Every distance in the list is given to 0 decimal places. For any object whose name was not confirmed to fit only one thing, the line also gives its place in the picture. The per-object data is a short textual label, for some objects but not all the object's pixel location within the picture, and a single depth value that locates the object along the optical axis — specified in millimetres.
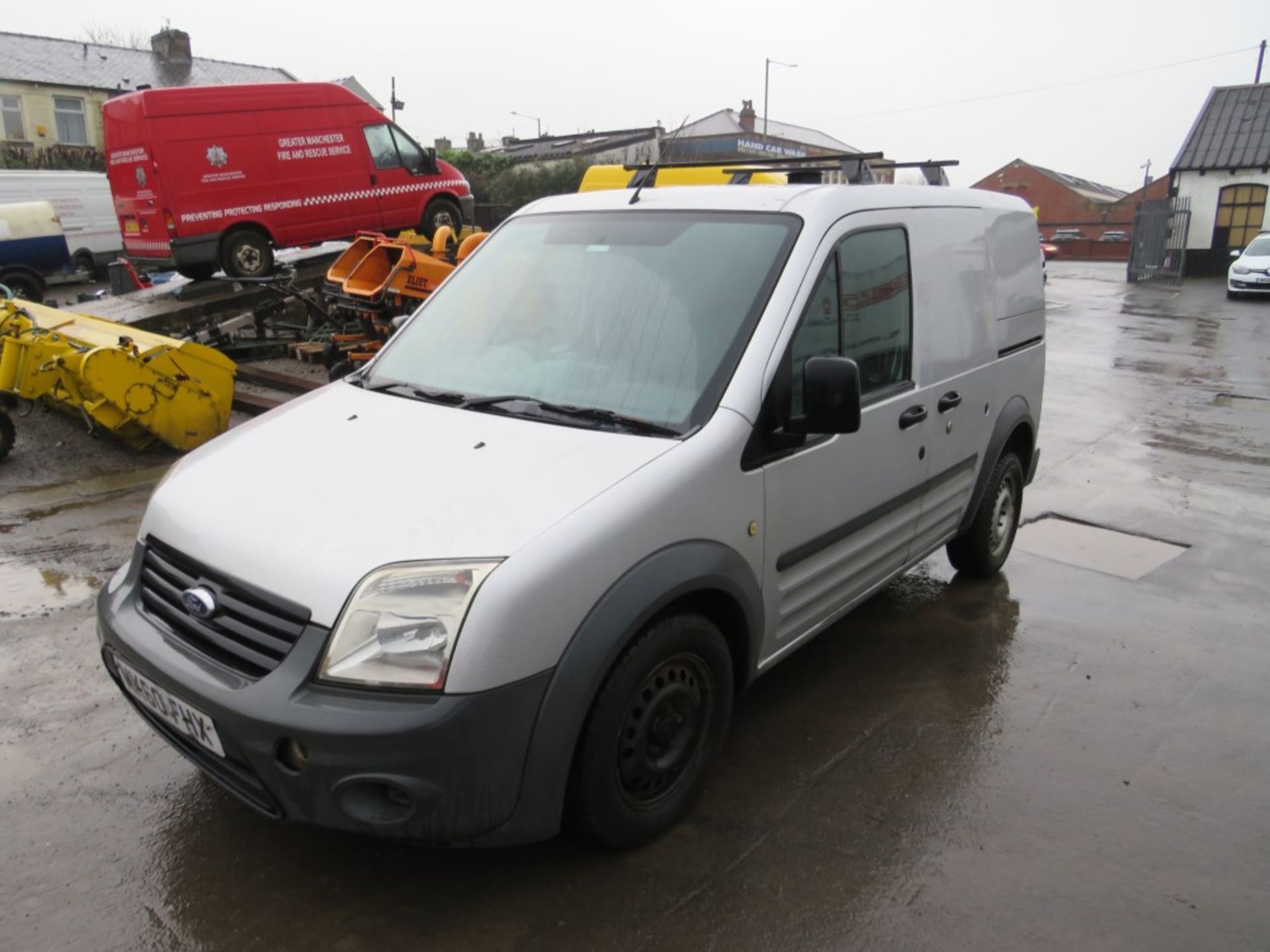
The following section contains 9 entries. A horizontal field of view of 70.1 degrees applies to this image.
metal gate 29578
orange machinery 8992
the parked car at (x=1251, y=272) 22703
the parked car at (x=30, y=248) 17375
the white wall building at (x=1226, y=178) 31266
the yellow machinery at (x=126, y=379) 6945
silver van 2230
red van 11953
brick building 59500
